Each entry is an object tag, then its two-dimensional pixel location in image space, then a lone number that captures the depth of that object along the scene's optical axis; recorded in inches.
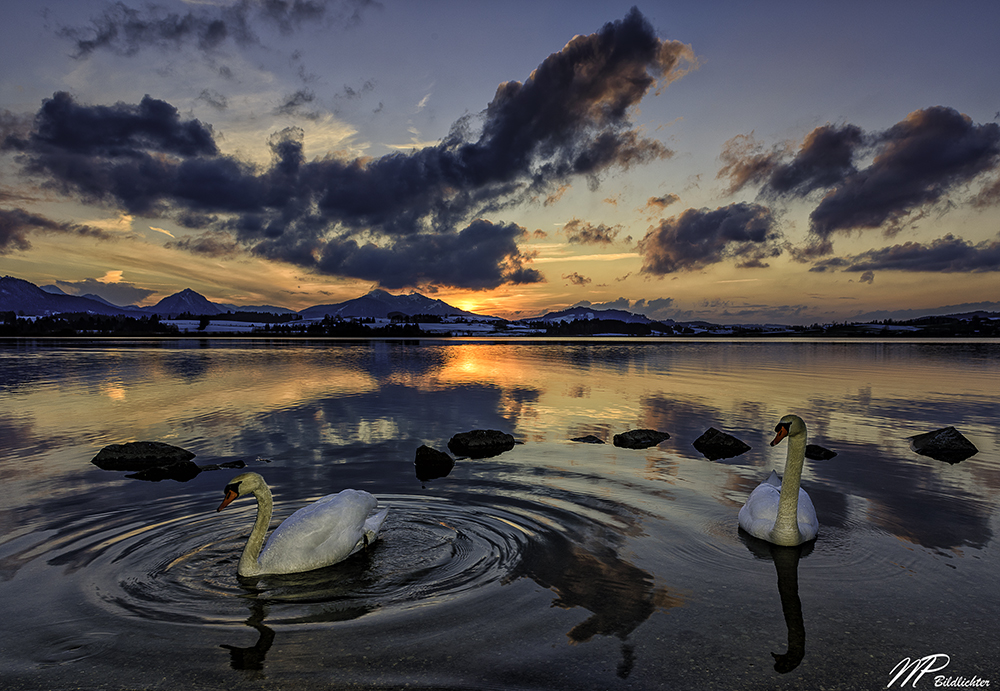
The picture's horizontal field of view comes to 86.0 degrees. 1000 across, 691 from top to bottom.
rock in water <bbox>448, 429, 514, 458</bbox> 696.2
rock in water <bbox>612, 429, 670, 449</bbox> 723.4
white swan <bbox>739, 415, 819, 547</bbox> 369.1
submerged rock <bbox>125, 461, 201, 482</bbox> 561.9
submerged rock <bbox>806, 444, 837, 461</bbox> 666.4
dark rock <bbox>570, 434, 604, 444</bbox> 751.1
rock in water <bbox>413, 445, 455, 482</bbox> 586.2
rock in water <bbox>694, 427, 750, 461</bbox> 686.5
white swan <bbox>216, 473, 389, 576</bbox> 324.8
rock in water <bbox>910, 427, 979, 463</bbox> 678.5
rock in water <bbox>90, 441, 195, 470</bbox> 606.5
